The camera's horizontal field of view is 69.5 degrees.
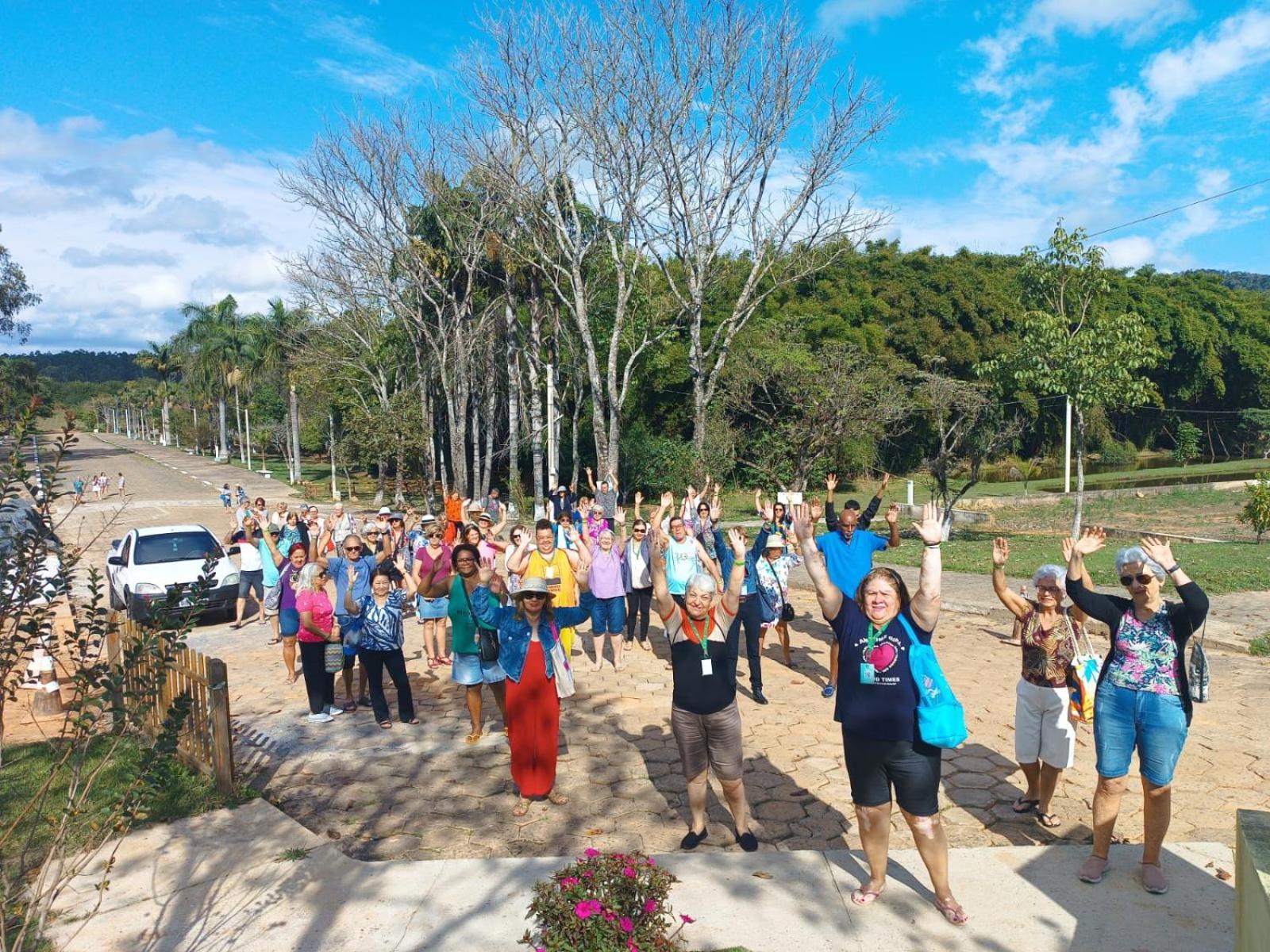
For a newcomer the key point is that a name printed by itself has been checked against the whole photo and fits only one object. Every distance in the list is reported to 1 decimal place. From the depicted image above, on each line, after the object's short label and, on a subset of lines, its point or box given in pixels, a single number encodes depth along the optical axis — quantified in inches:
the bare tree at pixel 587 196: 892.6
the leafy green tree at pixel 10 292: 1899.6
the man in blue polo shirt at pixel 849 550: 312.2
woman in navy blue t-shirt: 176.7
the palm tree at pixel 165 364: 3474.4
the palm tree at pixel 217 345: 2581.2
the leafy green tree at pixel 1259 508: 767.1
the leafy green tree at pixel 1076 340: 745.6
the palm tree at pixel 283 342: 1851.6
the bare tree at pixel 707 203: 874.1
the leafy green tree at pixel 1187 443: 2272.4
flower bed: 134.3
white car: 521.7
